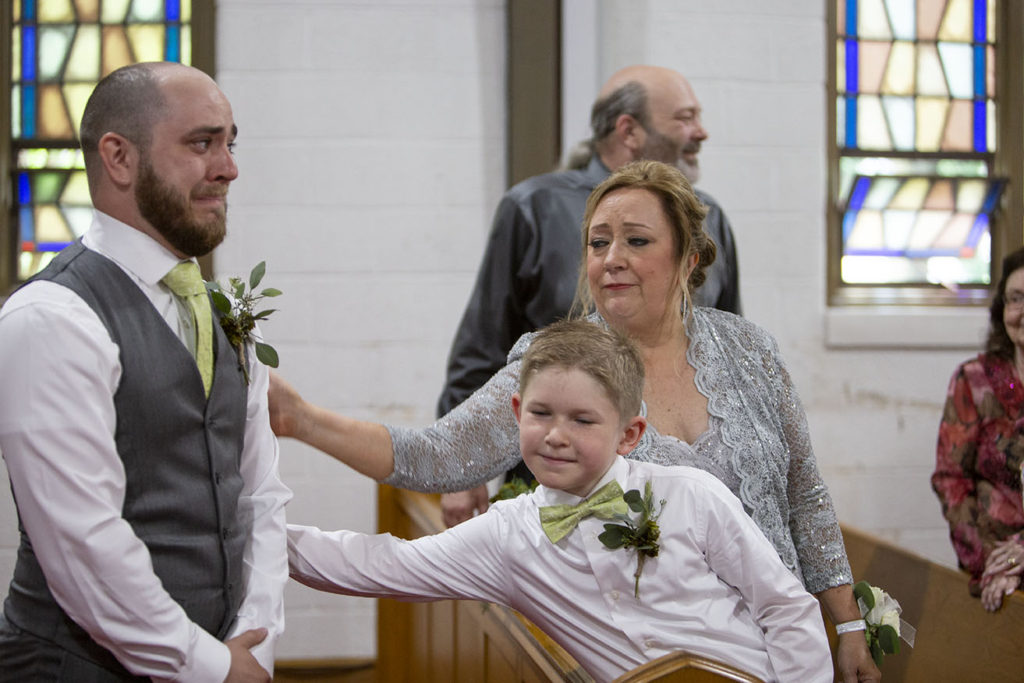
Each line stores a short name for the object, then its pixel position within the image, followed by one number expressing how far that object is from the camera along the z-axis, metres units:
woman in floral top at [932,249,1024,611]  2.87
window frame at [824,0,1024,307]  4.48
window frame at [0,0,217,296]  4.02
